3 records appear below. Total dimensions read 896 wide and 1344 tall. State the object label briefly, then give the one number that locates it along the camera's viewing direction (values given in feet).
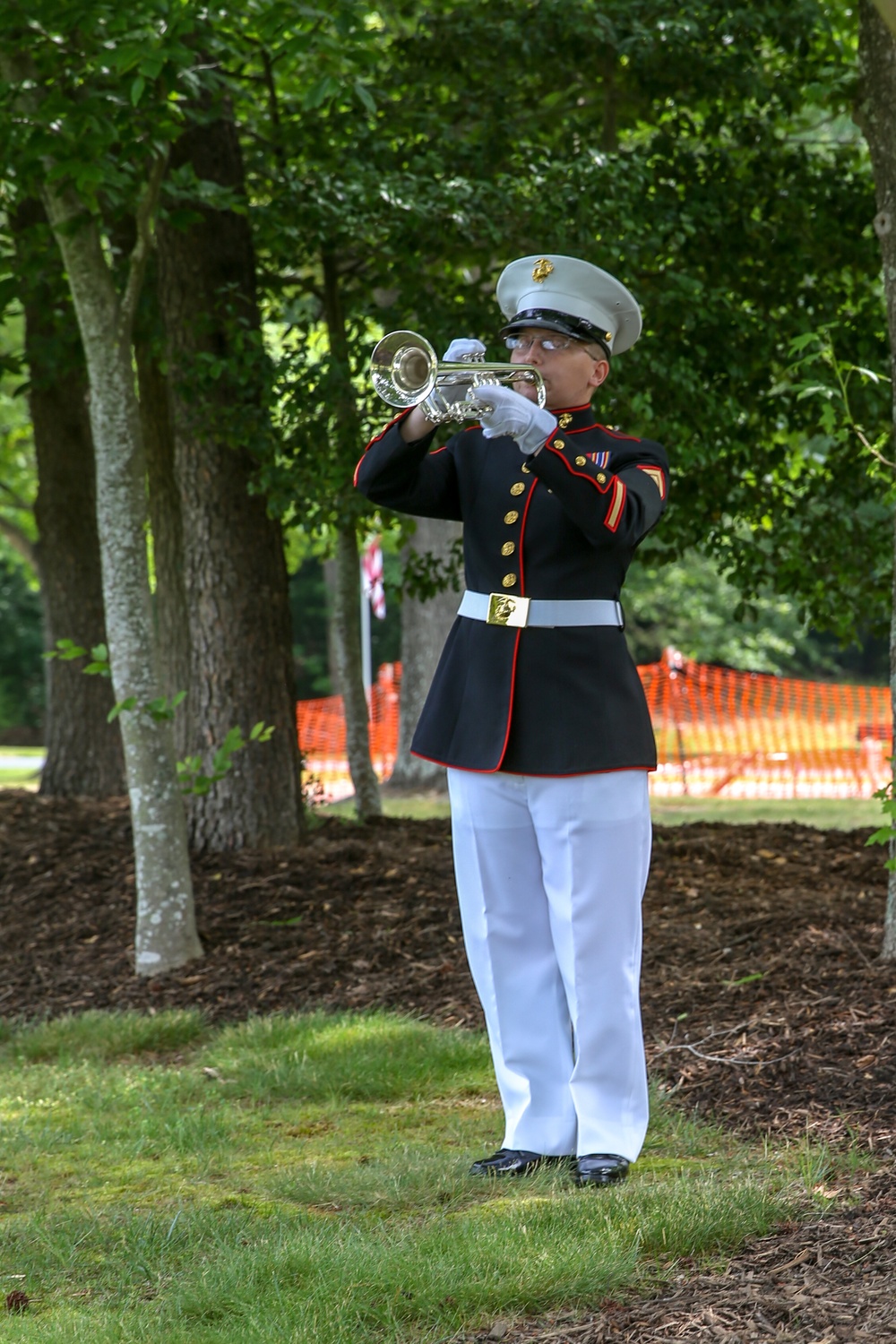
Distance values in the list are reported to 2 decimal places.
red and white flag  87.34
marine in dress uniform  22.52
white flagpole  114.42
